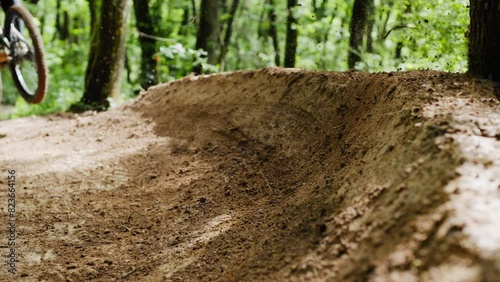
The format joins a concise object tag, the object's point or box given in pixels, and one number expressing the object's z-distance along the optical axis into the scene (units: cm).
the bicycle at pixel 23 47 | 627
